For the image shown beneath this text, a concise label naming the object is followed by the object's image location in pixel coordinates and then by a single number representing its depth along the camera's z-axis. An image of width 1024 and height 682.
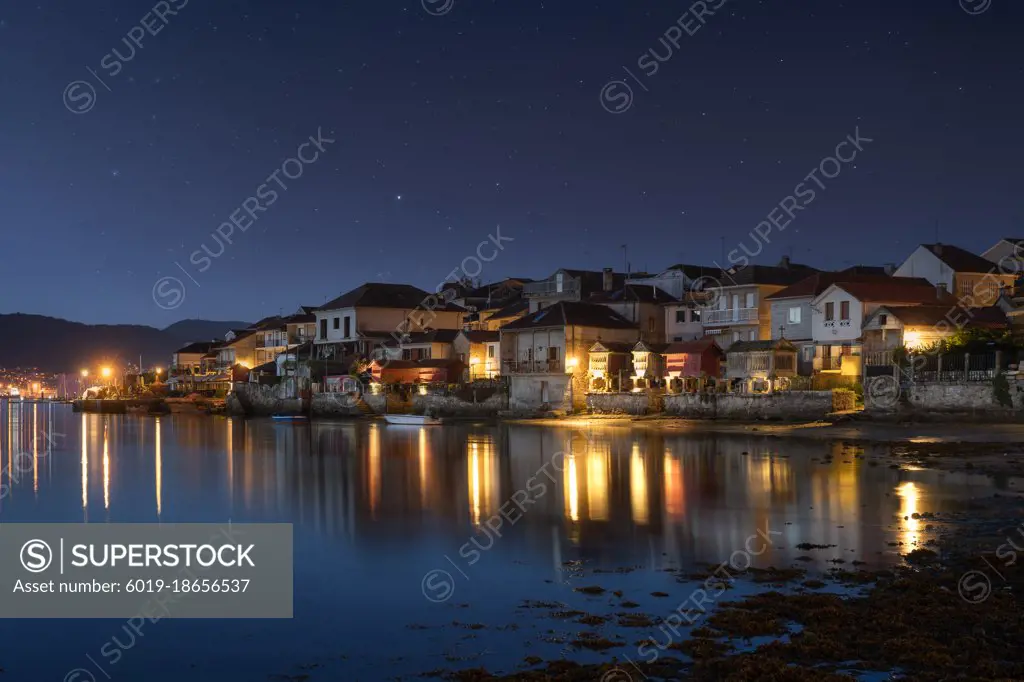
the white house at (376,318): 87.44
